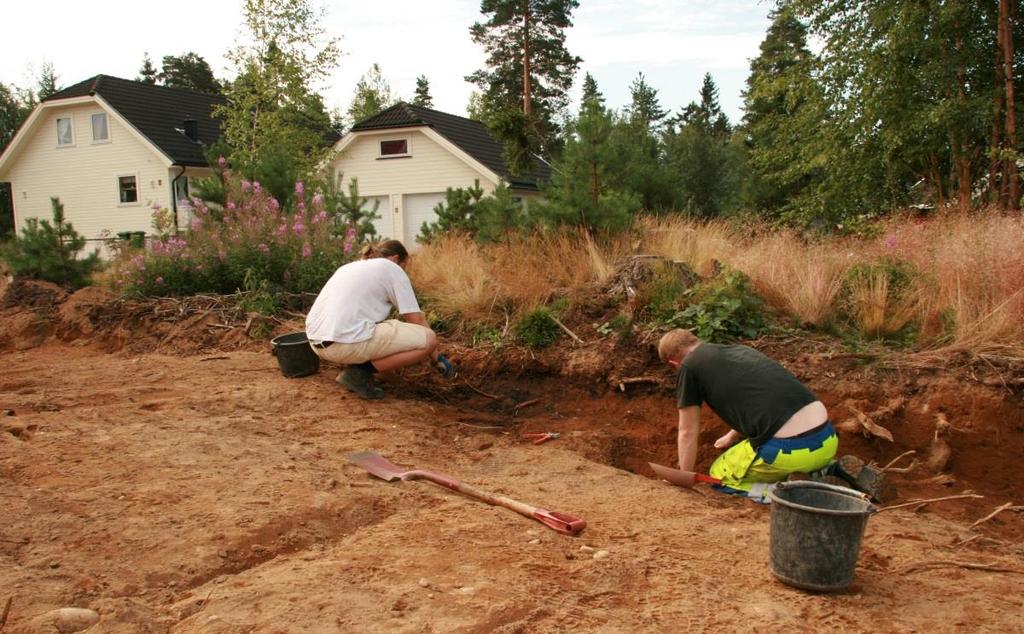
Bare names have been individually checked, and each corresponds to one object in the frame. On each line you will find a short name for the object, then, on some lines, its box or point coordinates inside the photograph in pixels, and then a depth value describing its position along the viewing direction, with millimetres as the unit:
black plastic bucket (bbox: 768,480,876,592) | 3053
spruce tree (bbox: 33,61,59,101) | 42094
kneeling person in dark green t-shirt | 4496
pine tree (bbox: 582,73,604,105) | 54906
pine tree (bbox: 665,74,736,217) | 23500
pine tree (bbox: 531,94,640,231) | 9008
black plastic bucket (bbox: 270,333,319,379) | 6527
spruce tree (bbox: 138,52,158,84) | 57316
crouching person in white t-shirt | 6066
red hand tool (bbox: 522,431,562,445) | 5805
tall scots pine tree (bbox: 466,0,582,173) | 30156
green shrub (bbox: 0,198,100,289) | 10258
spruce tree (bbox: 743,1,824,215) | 15539
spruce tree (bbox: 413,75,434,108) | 60688
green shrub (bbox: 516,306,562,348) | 7234
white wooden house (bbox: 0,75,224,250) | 25828
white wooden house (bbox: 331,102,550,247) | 24281
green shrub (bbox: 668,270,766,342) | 6684
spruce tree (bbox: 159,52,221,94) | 54125
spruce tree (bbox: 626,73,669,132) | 49219
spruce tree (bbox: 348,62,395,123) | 47094
